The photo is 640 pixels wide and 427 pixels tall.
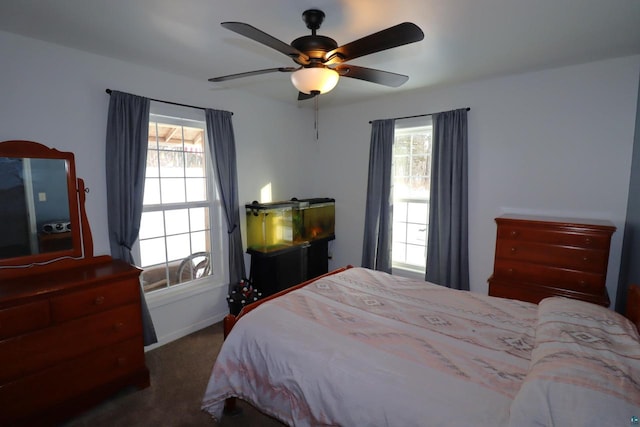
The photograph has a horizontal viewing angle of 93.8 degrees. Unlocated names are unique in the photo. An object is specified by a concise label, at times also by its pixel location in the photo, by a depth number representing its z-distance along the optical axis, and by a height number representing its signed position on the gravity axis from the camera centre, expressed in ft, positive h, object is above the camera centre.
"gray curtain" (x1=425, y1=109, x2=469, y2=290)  9.83 -0.37
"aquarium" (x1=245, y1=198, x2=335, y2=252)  10.70 -1.20
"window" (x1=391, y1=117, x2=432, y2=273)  11.27 -0.11
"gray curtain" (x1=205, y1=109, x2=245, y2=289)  9.75 +0.57
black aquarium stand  10.56 -2.77
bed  3.31 -2.42
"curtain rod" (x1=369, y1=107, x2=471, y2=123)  10.53 +2.72
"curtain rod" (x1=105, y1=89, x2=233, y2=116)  8.56 +2.65
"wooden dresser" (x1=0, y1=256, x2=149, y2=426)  5.34 -2.92
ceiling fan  4.36 +2.30
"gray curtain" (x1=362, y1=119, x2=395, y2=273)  11.37 -0.30
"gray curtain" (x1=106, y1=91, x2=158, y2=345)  7.74 +0.58
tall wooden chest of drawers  7.05 -1.71
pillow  3.01 -2.13
